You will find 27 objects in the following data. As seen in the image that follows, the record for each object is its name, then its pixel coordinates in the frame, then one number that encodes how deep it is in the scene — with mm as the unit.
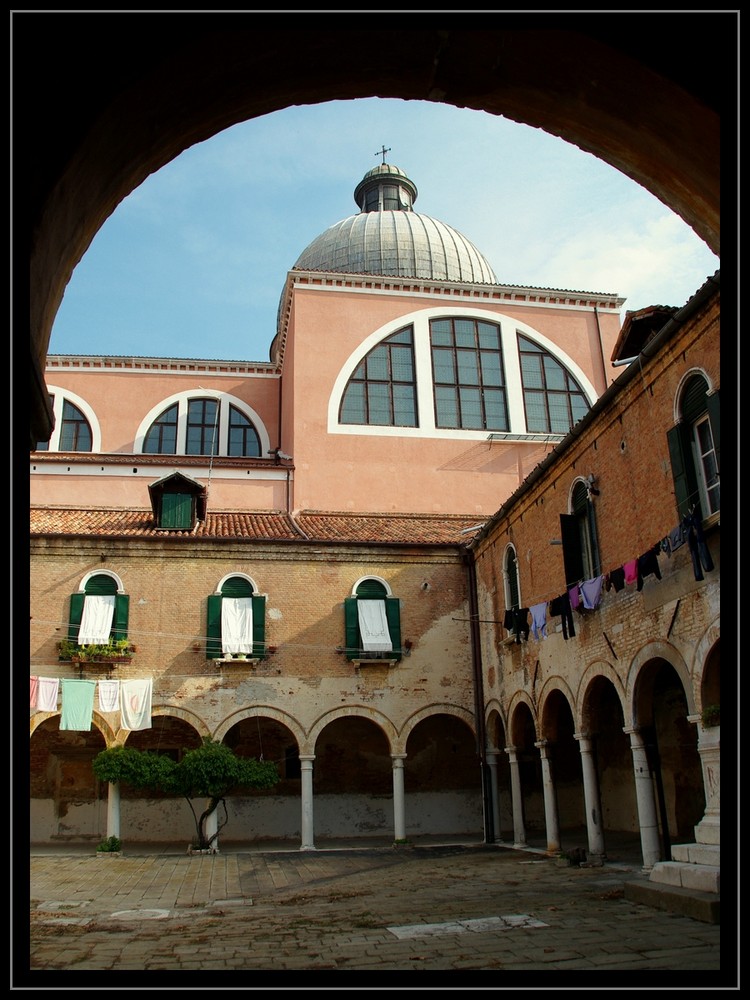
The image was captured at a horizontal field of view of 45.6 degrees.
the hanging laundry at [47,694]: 18438
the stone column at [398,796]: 20062
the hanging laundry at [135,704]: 19016
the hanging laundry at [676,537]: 11078
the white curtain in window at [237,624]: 19906
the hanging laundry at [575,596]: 14461
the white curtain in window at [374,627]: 20359
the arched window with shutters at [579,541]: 14969
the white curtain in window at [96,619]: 19453
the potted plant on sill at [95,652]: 19359
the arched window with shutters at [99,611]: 19531
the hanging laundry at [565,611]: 14942
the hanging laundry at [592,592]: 13859
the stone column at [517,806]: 18312
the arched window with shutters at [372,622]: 20422
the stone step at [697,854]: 9250
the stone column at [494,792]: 20016
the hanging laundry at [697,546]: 10750
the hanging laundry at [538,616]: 15992
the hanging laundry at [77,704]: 18594
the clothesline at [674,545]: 10812
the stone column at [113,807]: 18766
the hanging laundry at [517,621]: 17188
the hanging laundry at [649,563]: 11766
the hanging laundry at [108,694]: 18969
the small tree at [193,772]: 18281
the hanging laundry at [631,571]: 12281
